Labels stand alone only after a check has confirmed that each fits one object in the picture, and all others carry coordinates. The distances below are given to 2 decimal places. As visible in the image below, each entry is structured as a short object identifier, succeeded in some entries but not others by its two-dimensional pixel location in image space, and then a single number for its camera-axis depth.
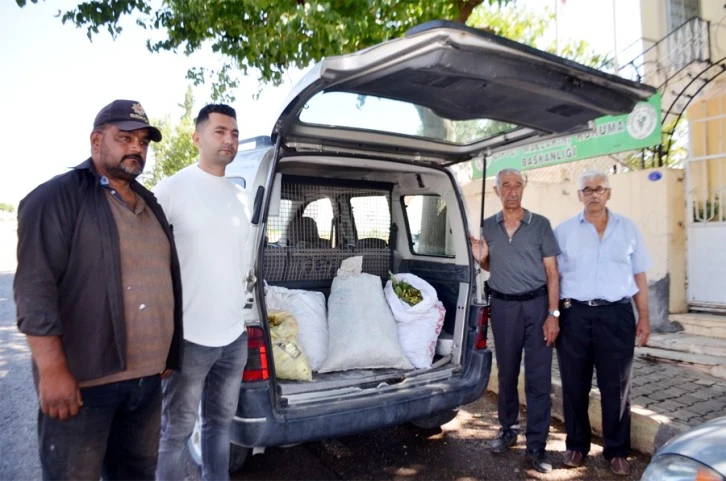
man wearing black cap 1.72
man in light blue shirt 3.27
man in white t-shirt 2.41
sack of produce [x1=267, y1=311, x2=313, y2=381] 3.05
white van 2.36
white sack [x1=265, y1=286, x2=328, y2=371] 3.51
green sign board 6.09
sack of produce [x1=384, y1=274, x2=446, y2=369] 3.61
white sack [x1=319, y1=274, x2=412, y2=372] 3.45
